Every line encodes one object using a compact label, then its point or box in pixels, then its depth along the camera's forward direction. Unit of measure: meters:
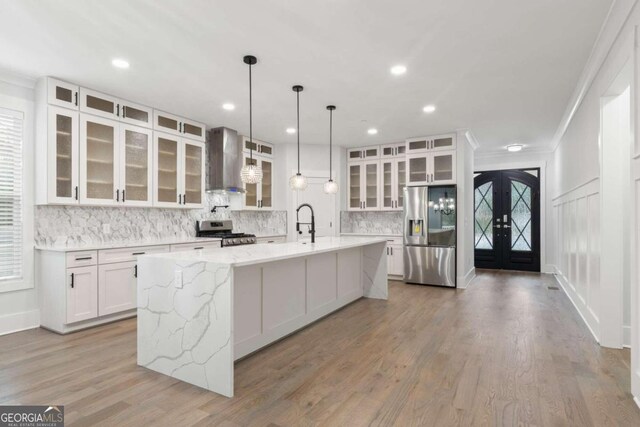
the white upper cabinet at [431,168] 6.11
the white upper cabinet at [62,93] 3.72
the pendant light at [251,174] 3.41
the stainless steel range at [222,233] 5.43
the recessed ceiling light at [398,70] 3.47
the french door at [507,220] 7.69
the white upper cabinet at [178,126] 4.79
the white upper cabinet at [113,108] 4.02
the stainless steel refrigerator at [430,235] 5.98
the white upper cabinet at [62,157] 3.73
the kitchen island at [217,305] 2.38
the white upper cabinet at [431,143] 6.09
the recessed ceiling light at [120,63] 3.32
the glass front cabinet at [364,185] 7.15
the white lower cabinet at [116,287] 3.89
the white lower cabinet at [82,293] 3.64
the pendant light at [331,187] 4.55
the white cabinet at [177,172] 4.80
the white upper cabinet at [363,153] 7.16
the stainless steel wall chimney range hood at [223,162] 5.64
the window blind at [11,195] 3.68
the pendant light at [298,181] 4.00
